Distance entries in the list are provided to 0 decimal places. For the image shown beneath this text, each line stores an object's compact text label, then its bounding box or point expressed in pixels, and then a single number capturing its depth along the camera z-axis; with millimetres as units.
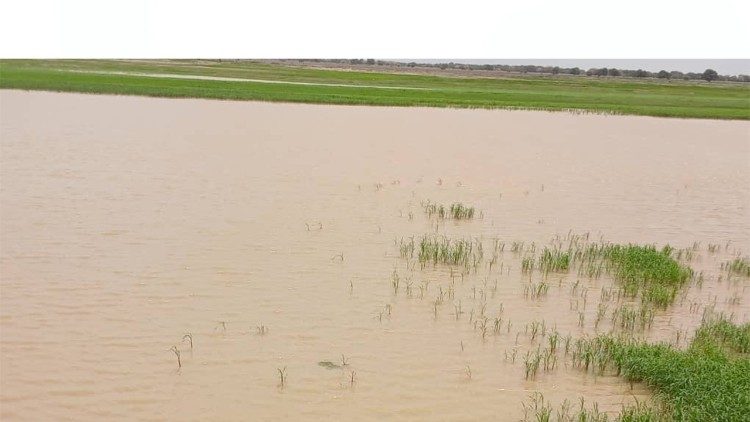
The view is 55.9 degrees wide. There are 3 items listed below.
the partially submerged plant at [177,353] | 6936
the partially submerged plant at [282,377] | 6672
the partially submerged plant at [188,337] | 7487
